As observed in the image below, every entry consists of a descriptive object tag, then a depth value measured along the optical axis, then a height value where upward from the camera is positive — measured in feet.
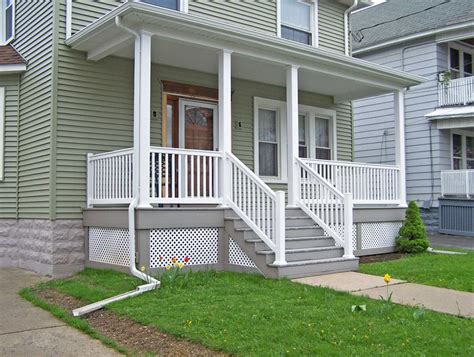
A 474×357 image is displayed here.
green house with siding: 26.43 +3.50
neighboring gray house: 52.34 +9.47
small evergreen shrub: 35.35 -2.42
